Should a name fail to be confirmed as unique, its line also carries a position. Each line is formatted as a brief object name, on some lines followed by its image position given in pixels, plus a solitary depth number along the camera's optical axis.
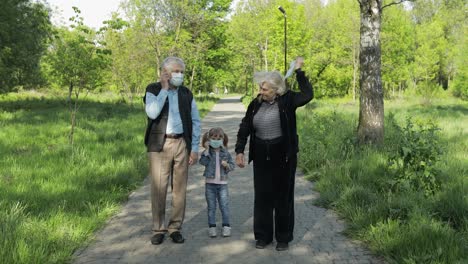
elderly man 4.46
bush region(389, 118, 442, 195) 5.71
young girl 4.83
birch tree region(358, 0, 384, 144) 8.80
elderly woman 4.32
